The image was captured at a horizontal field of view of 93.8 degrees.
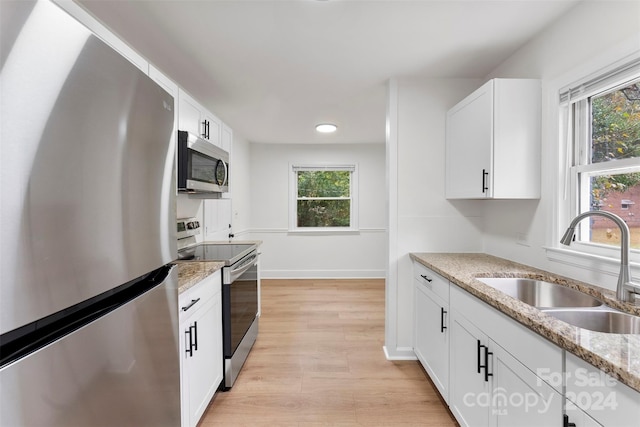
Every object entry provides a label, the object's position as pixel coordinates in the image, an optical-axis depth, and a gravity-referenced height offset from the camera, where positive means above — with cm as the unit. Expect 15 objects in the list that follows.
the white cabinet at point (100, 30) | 117 +77
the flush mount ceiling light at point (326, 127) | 402 +114
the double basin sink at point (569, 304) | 125 -46
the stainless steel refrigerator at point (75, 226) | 48 -3
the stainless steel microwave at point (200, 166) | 187 +31
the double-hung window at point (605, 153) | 145 +31
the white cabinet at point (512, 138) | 192 +48
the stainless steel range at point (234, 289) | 210 -62
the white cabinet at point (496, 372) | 106 -69
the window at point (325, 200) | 549 +20
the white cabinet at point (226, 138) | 296 +74
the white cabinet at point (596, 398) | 76 -52
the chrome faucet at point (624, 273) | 127 -26
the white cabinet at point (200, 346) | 151 -78
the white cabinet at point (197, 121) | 206 +71
